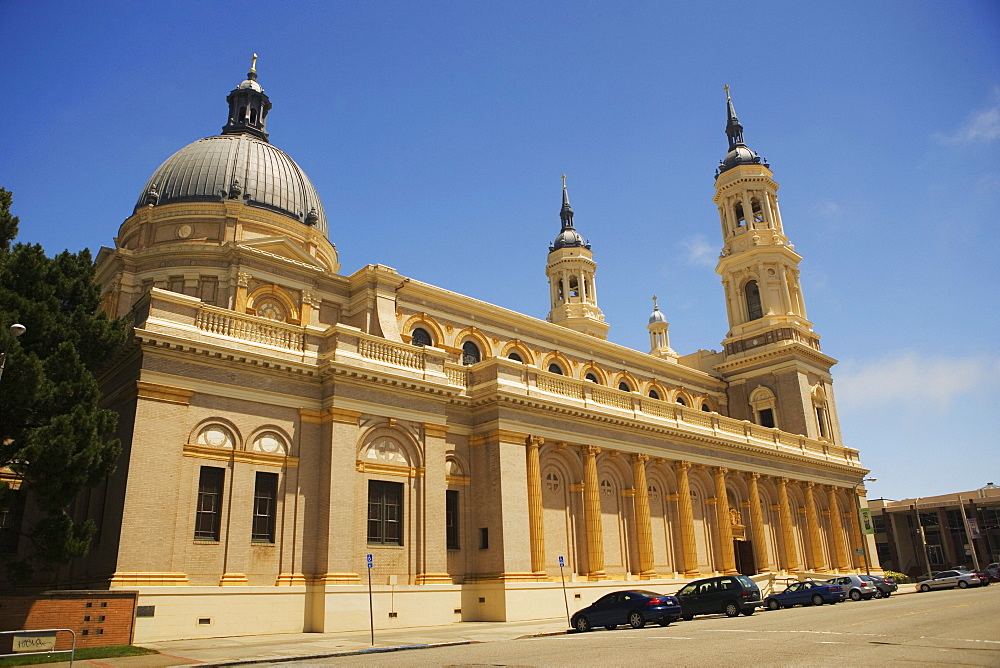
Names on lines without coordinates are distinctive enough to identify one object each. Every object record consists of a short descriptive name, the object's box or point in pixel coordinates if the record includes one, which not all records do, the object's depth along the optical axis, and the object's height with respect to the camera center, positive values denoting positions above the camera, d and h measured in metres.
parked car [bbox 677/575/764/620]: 27.27 -0.79
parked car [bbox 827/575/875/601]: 33.81 -0.77
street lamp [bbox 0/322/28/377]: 16.56 +5.62
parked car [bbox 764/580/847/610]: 32.38 -1.03
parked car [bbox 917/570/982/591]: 42.44 -0.87
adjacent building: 78.62 +3.43
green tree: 19.62 +5.31
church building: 24.28 +5.62
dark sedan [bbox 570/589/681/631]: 23.81 -1.02
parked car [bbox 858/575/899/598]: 36.41 -0.87
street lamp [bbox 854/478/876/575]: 52.14 +1.66
